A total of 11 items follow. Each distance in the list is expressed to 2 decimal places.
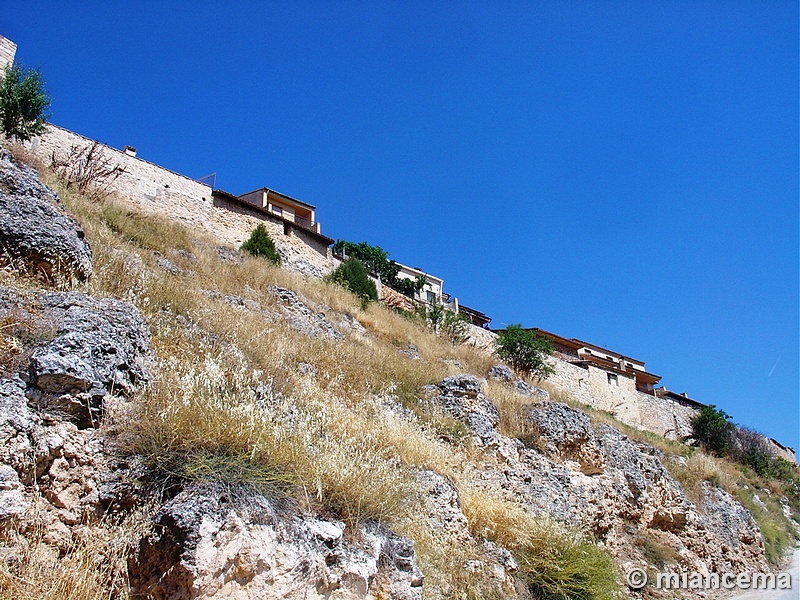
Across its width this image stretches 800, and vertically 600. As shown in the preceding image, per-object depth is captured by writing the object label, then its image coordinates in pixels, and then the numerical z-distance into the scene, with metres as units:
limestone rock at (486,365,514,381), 13.08
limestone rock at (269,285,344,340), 10.38
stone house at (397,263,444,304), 39.34
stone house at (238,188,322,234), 35.03
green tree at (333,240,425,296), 38.62
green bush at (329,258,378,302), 19.94
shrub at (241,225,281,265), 19.42
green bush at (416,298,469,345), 18.09
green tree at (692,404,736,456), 23.16
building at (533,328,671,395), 38.14
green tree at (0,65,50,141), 13.15
